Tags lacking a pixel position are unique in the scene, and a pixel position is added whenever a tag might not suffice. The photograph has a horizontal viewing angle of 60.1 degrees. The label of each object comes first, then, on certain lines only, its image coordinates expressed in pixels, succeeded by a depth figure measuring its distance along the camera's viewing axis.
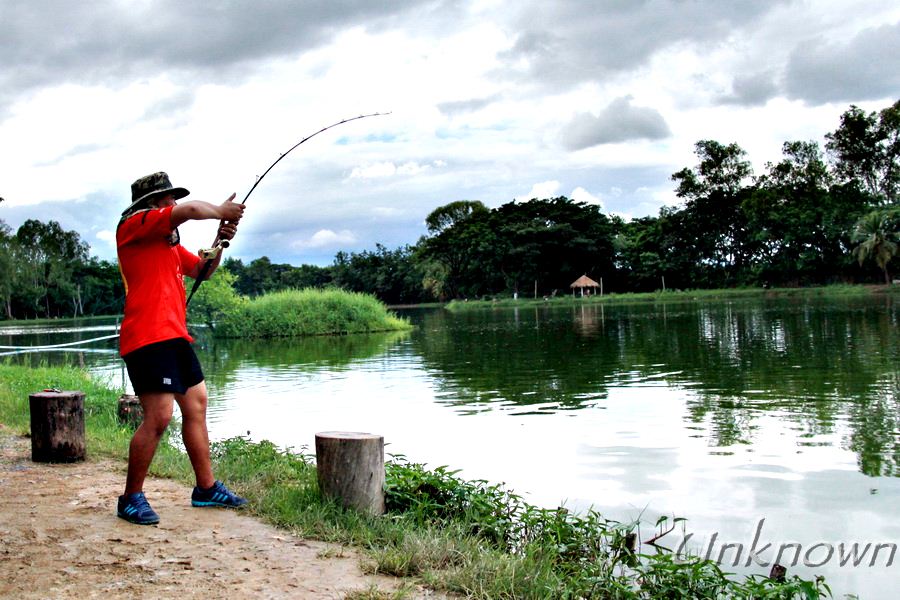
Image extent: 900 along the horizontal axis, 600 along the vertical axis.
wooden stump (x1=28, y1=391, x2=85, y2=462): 5.86
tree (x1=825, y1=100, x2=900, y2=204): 49.44
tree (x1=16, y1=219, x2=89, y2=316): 66.44
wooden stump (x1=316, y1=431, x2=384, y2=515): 4.51
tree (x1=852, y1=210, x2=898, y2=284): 45.50
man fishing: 3.96
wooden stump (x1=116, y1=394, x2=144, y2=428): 8.08
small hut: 59.22
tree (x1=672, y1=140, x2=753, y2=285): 56.91
